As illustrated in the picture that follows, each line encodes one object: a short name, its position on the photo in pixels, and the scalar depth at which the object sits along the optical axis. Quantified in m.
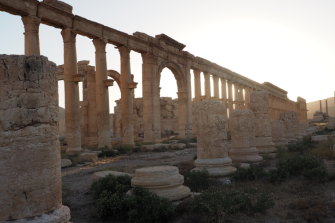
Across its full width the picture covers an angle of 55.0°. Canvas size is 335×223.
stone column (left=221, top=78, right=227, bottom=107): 37.42
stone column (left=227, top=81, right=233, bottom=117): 38.35
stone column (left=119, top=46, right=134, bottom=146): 21.86
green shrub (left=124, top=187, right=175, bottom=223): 5.98
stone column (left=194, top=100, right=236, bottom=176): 10.08
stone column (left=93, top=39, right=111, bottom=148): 19.83
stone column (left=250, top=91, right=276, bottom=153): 14.65
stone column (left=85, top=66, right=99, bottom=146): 23.38
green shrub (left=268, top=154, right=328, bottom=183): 8.30
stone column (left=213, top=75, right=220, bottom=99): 35.09
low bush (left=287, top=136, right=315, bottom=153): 14.77
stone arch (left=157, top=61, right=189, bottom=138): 28.59
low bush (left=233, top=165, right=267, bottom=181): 9.02
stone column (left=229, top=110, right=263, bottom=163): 12.12
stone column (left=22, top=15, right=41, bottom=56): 15.13
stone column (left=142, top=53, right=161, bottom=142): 24.42
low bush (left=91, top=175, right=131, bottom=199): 7.57
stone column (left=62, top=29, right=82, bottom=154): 17.45
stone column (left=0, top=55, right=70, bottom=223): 4.14
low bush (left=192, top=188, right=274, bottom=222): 5.89
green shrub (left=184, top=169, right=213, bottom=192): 8.48
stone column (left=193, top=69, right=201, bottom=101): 31.32
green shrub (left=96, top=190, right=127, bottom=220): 6.46
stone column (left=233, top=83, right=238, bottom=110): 42.31
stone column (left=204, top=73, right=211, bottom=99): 32.62
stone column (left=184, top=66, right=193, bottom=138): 28.77
